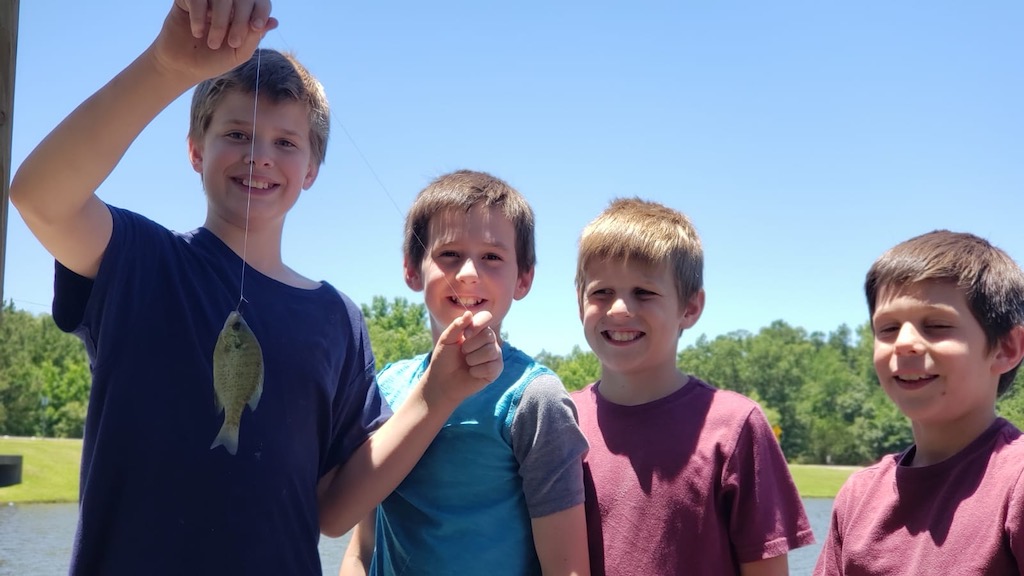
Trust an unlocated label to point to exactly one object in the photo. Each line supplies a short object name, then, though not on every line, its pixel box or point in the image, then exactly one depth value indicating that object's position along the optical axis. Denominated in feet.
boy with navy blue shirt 6.88
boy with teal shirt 8.77
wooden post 8.65
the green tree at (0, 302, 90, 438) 127.50
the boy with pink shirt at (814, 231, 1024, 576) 8.48
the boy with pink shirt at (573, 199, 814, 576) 9.15
